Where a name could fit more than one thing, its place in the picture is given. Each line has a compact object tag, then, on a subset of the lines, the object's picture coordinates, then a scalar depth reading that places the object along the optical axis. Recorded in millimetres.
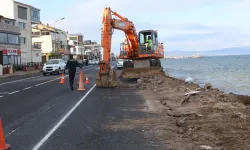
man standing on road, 18923
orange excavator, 24828
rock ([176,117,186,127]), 9125
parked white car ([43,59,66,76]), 36938
